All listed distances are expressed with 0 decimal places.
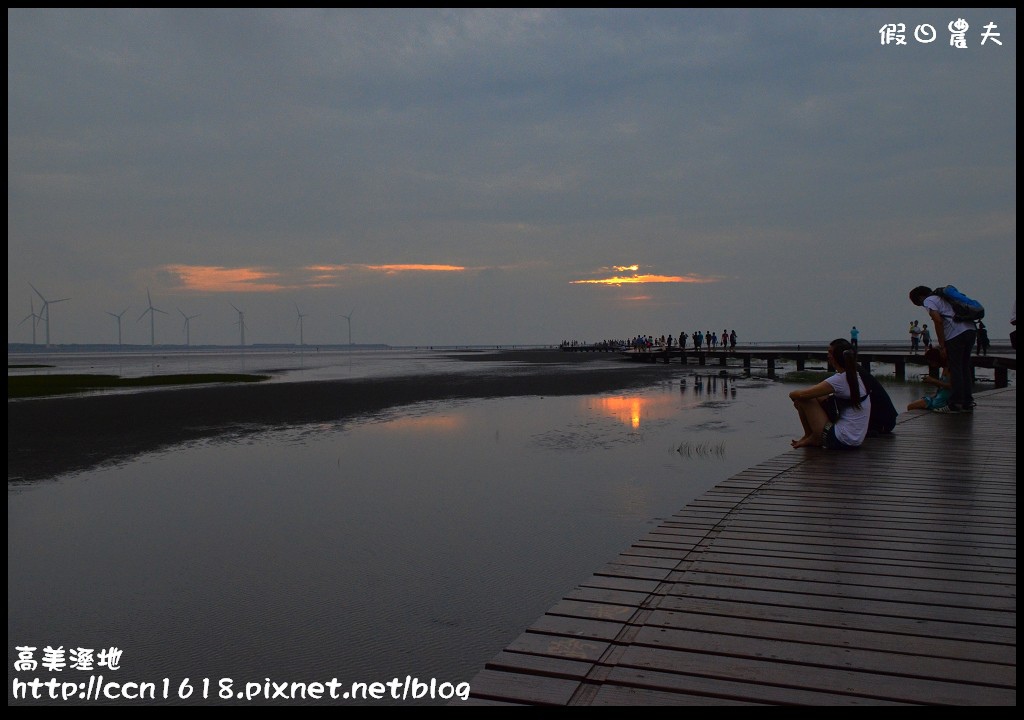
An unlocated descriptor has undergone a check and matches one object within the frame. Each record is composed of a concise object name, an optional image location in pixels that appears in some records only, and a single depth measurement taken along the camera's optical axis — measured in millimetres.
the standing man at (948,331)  11148
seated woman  8789
